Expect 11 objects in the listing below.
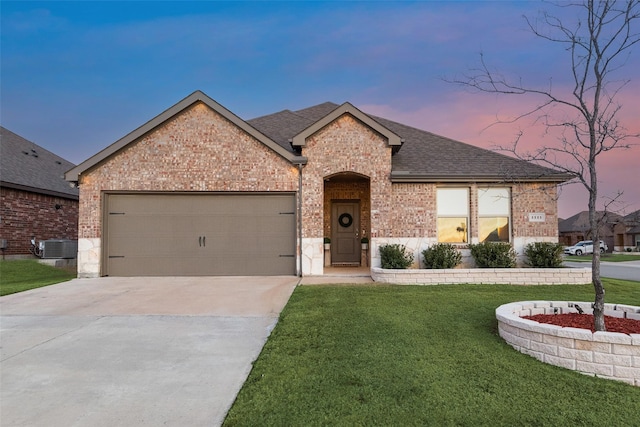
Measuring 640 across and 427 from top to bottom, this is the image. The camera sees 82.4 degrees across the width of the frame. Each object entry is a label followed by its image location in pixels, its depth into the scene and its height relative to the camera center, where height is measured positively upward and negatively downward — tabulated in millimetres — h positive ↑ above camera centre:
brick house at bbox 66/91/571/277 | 11133 +893
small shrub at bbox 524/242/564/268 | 10484 -830
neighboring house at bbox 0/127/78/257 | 14555 +1211
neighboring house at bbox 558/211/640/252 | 46094 -1249
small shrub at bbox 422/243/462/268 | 10453 -881
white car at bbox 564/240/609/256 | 40781 -2578
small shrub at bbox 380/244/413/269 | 10453 -892
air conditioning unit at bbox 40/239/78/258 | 14516 -898
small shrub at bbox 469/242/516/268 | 10648 -850
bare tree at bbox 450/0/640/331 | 4723 +1951
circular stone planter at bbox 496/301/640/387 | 3865 -1372
